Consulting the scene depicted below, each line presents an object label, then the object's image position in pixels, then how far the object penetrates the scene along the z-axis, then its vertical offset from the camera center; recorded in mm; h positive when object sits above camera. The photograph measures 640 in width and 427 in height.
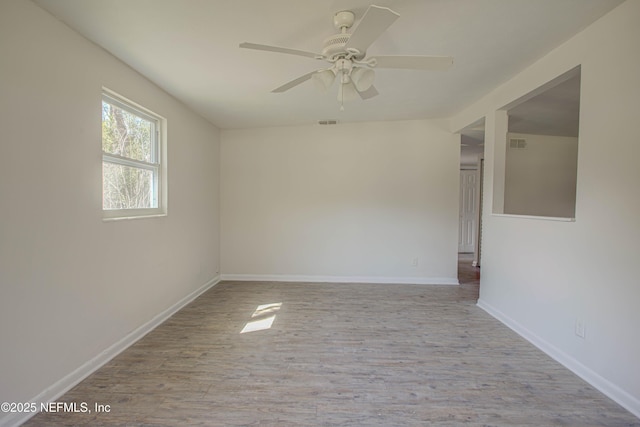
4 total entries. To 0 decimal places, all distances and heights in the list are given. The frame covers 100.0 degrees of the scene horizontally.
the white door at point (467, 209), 6520 -29
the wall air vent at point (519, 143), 4324 +1058
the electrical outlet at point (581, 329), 1940 -869
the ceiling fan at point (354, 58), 1455 +913
